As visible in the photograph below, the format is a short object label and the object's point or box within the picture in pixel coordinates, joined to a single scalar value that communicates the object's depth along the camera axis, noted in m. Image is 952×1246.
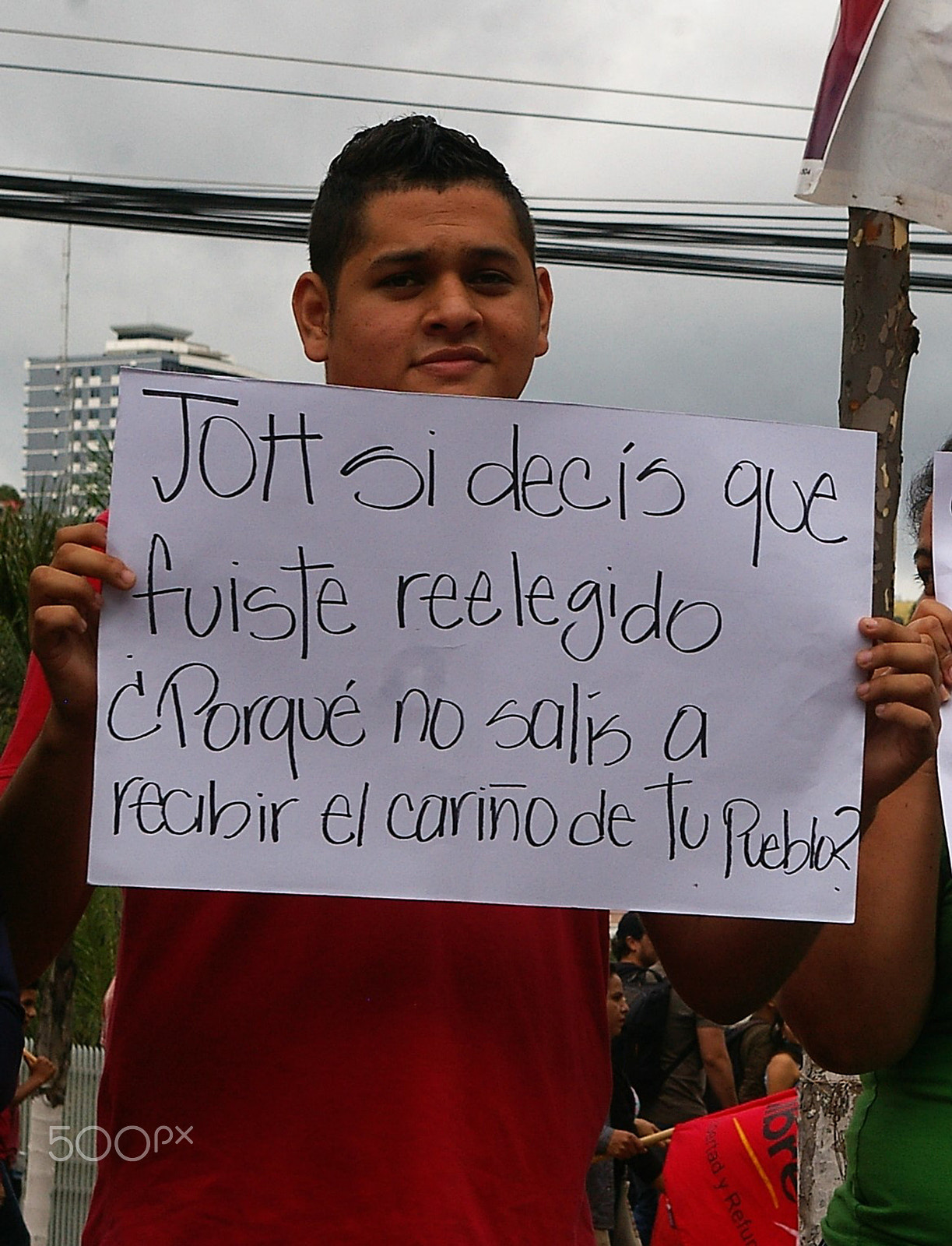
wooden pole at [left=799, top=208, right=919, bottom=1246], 3.96
